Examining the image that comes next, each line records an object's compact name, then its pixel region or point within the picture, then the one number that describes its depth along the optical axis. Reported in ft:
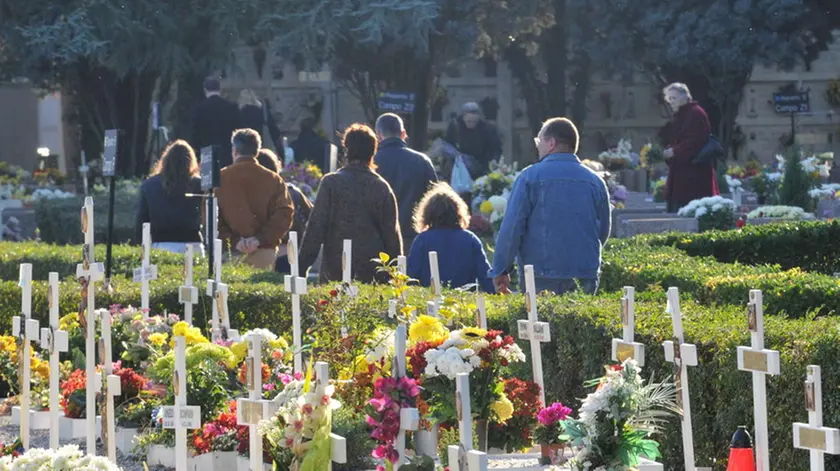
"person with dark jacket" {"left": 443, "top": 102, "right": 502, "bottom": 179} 159.62
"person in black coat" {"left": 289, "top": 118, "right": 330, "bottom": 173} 170.86
